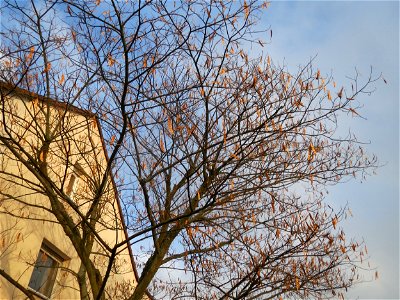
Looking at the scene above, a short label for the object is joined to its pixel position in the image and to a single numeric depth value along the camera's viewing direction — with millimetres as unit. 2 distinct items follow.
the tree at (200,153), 5539
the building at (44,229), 6457
